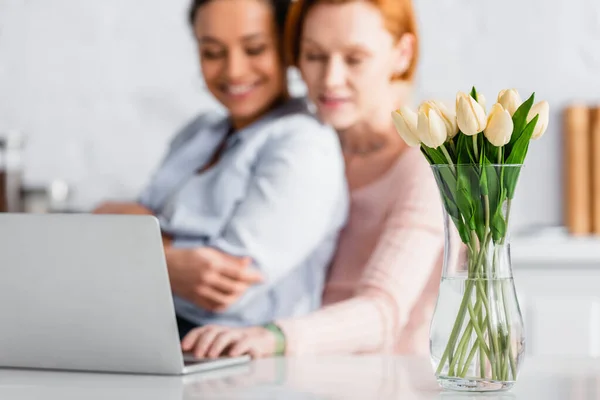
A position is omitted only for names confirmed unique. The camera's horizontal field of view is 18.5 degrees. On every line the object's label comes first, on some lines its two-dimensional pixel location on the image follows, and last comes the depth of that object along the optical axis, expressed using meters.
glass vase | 2.07
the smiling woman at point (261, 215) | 3.53
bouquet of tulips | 2.07
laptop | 2.21
